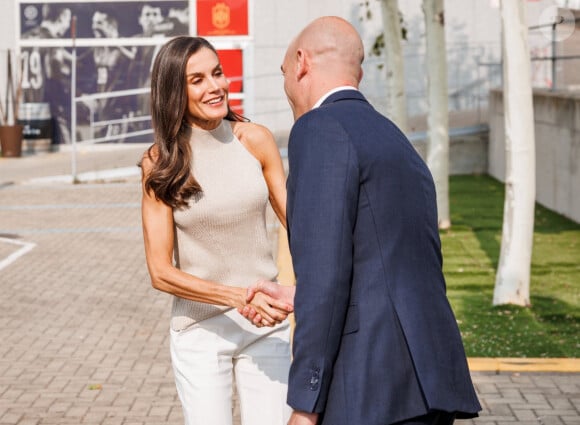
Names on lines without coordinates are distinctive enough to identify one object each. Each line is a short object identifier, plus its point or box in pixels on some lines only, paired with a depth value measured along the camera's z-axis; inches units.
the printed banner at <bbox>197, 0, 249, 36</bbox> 1179.3
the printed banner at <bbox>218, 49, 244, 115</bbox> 1171.3
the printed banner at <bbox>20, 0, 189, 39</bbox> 1174.3
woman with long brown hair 161.0
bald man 114.8
